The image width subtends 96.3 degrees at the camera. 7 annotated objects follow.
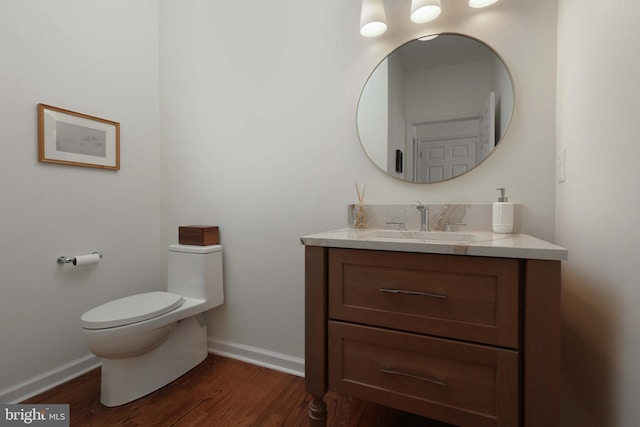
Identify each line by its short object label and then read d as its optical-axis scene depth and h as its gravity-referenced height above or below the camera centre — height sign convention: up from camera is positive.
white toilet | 1.32 -0.59
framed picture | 1.57 +0.42
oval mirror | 1.30 +0.49
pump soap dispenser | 1.18 -0.03
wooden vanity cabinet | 0.78 -0.39
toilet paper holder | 1.62 -0.29
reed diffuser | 1.47 -0.04
